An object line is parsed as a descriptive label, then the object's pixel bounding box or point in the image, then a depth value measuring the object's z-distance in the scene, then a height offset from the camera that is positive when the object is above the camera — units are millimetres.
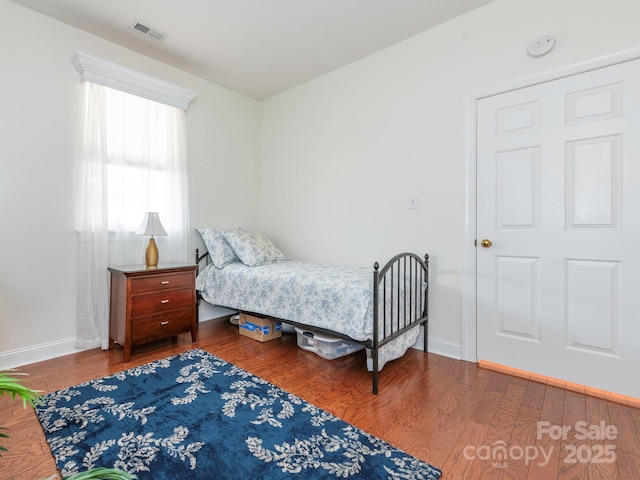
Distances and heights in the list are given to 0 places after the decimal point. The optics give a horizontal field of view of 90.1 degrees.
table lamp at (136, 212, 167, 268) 2686 +67
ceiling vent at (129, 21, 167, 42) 2531 +1700
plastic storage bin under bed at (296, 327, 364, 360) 2410 -823
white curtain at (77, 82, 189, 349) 2605 +450
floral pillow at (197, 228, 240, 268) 3127 -82
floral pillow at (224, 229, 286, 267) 3096 -93
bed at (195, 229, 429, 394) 2076 -411
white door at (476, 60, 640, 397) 1881 +67
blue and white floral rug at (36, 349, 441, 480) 1324 -940
